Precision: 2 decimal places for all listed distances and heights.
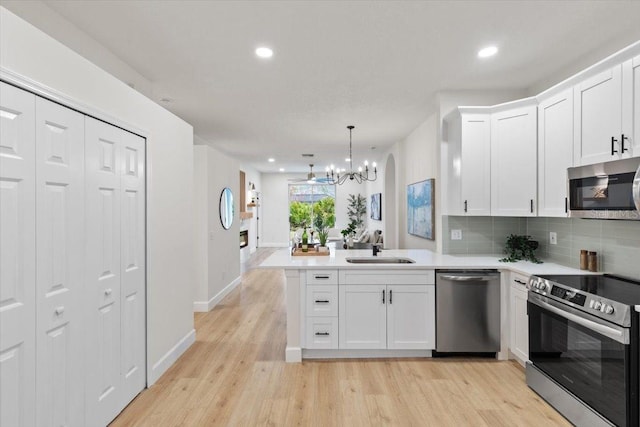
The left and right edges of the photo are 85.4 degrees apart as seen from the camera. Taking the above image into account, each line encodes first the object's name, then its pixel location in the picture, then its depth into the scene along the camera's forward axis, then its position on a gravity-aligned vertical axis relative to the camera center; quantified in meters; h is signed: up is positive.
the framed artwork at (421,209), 4.73 +0.04
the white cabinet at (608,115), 2.24 +0.68
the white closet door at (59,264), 1.75 -0.28
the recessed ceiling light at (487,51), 2.90 +1.37
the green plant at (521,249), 3.44 -0.38
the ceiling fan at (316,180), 12.29 +1.15
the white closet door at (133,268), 2.49 -0.42
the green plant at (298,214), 12.75 -0.09
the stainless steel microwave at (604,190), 2.24 +0.15
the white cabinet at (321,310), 3.27 -0.93
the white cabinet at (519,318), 2.93 -0.93
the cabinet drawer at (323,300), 3.27 -0.83
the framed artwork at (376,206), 8.69 +0.14
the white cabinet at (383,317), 3.26 -0.99
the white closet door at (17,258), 1.54 -0.21
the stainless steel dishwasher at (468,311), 3.20 -0.92
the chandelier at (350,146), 5.64 +1.38
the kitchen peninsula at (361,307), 3.26 -0.90
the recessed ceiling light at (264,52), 2.90 +1.36
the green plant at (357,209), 12.03 +0.09
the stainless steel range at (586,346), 1.92 -0.86
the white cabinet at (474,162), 3.48 +0.50
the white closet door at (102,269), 2.11 -0.37
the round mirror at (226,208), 5.52 +0.06
